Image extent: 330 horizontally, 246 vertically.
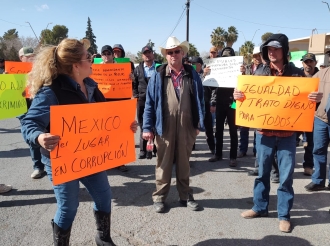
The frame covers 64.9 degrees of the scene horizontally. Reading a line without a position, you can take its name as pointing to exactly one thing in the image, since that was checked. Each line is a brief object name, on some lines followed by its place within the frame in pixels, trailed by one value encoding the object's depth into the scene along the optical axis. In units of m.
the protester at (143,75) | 5.02
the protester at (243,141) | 5.53
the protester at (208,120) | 5.68
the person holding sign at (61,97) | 1.84
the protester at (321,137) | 3.75
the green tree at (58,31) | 46.92
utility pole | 19.02
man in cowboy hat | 3.12
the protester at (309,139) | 4.53
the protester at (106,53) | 4.81
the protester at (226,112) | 4.88
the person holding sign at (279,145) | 2.70
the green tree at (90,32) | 65.12
